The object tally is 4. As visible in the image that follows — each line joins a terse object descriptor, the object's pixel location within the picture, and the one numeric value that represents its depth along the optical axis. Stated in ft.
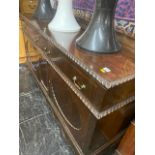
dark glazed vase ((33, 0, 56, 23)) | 3.60
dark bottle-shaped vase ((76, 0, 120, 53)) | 1.94
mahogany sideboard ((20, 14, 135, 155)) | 1.74
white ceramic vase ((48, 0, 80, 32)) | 2.81
